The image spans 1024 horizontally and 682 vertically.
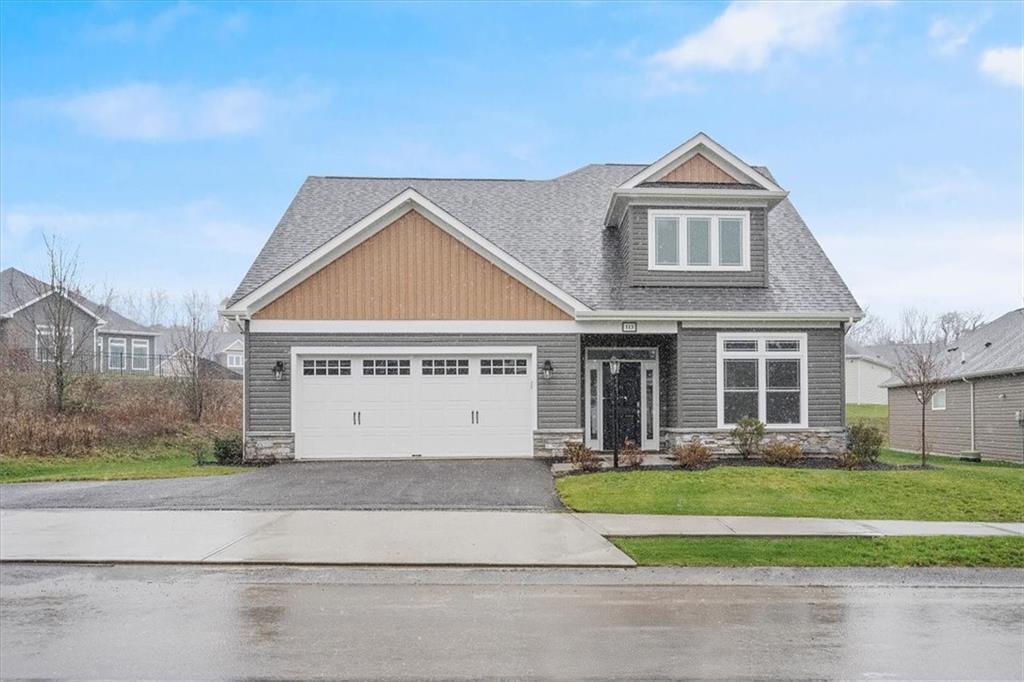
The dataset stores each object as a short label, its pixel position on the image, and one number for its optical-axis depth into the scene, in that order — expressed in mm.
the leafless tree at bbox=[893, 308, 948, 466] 20609
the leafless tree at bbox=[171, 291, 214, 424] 26656
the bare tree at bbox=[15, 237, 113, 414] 22656
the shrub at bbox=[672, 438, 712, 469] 16031
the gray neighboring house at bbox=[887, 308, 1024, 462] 23906
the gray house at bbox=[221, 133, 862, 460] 18266
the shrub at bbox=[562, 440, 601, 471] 15906
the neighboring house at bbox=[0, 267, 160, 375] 27458
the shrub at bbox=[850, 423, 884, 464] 17438
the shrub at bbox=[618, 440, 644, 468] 16547
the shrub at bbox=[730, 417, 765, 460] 18156
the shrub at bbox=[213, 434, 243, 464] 17853
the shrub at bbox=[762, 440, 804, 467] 16766
